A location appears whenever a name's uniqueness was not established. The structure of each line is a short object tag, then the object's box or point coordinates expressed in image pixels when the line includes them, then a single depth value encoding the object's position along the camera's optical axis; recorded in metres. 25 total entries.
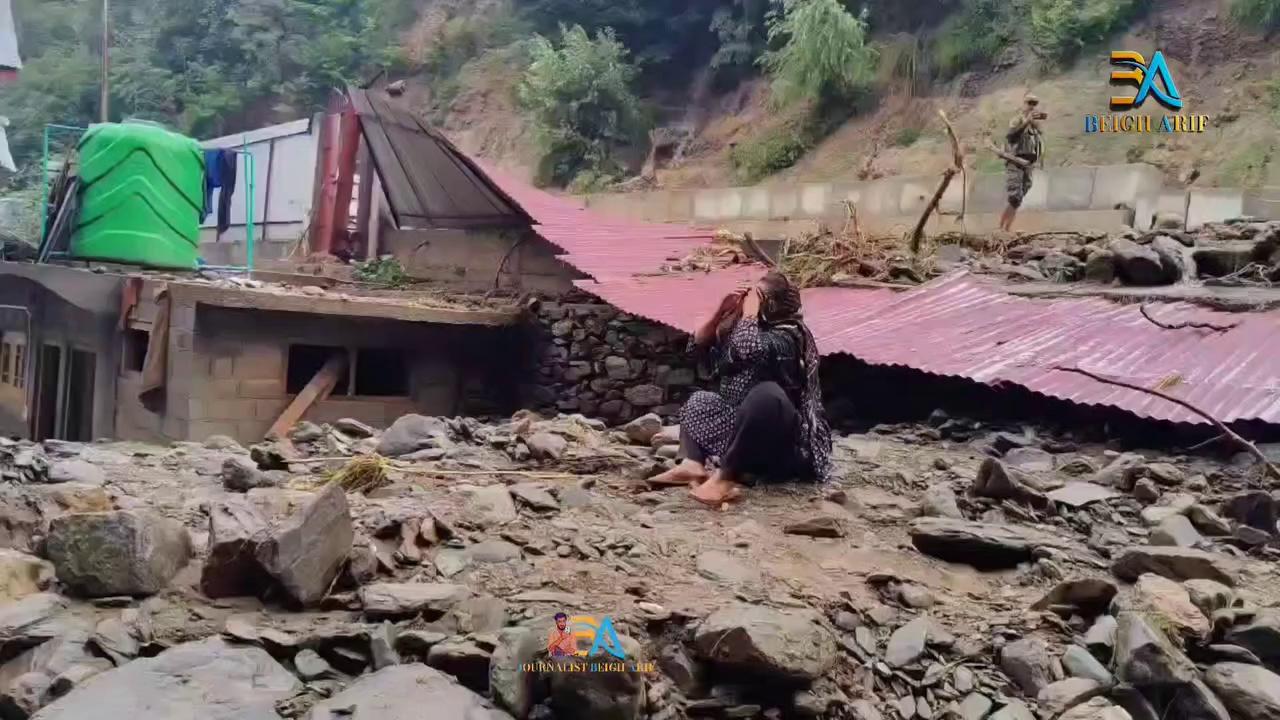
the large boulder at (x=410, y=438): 5.53
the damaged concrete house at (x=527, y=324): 6.63
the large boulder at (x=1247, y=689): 3.02
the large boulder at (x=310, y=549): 3.08
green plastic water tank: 9.99
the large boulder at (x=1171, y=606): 3.23
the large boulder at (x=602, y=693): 2.74
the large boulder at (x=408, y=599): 3.10
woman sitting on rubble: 4.45
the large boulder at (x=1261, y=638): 3.24
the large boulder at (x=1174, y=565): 3.62
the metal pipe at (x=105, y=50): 20.66
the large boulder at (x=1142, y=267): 7.85
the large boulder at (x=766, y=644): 2.90
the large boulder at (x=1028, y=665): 3.08
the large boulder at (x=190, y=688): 2.58
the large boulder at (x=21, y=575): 3.15
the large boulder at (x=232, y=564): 3.15
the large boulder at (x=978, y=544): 3.91
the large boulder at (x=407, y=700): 2.62
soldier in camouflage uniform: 11.01
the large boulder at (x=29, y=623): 2.92
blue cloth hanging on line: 11.31
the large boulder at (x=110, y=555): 3.14
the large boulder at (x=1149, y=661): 2.99
